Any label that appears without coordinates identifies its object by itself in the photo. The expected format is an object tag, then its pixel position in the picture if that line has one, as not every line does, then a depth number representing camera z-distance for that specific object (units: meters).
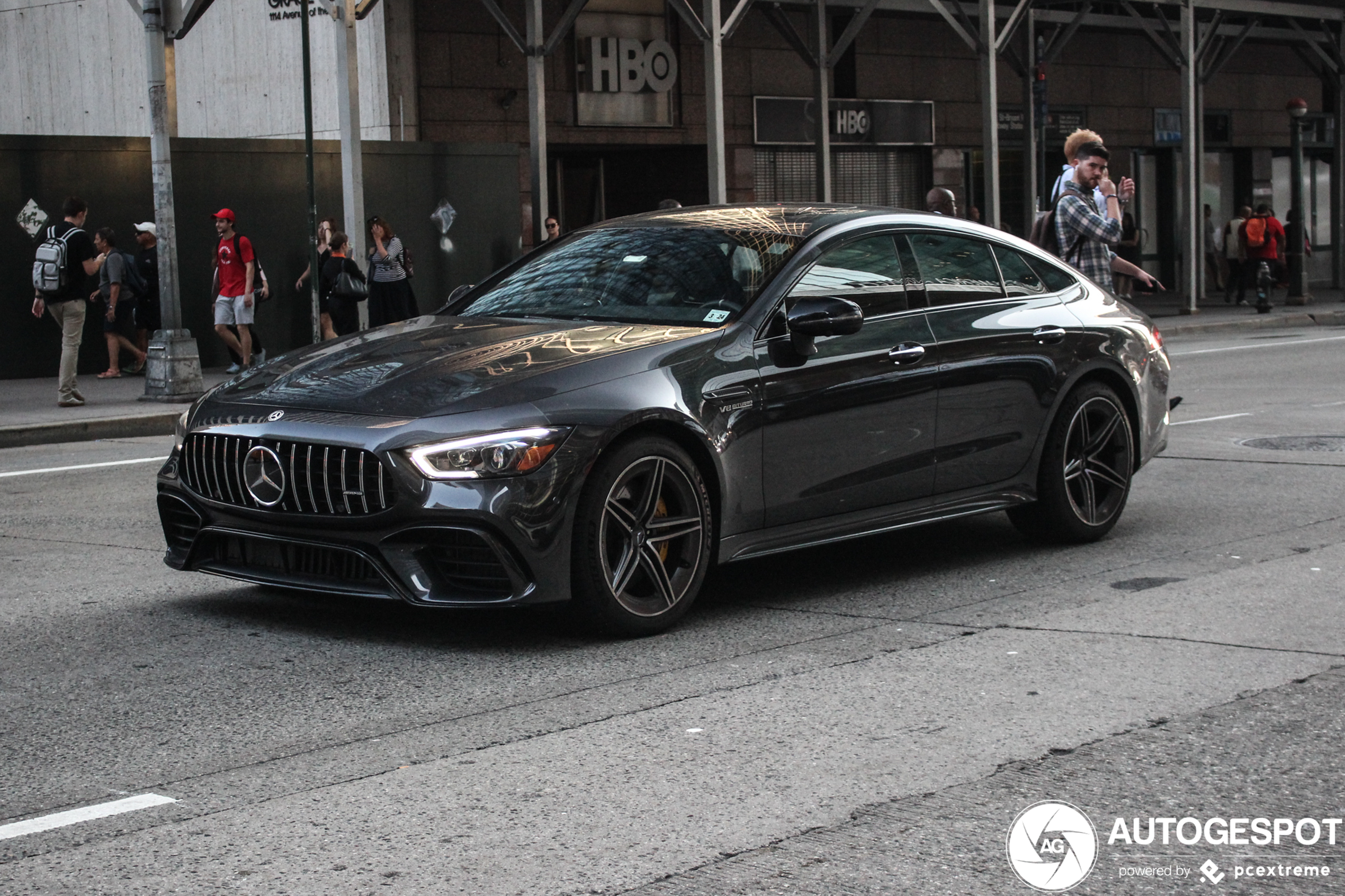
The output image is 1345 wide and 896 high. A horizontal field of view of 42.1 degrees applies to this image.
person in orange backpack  31.77
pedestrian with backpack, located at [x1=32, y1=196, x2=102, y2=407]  15.55
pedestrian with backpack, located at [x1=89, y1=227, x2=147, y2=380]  18.97
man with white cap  19.88
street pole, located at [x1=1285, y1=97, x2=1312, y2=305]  29.84
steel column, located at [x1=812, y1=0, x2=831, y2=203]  24.92
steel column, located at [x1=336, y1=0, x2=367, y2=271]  19.34
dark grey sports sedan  5.75
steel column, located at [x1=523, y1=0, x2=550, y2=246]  22.62
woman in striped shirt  19.84
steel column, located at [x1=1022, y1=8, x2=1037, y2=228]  30.28
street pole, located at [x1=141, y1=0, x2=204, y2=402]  16.59
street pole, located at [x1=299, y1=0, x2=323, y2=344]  17.47
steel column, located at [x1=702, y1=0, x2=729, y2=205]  22.28
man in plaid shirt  10.30
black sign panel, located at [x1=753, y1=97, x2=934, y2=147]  30.27
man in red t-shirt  18.81
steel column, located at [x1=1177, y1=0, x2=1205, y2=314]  28.95
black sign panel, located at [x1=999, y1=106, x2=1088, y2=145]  34.47
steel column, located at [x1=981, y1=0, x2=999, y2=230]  25.58
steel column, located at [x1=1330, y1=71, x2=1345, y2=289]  35.75
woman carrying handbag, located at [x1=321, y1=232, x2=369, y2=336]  18.88
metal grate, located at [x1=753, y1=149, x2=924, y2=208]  30.42
